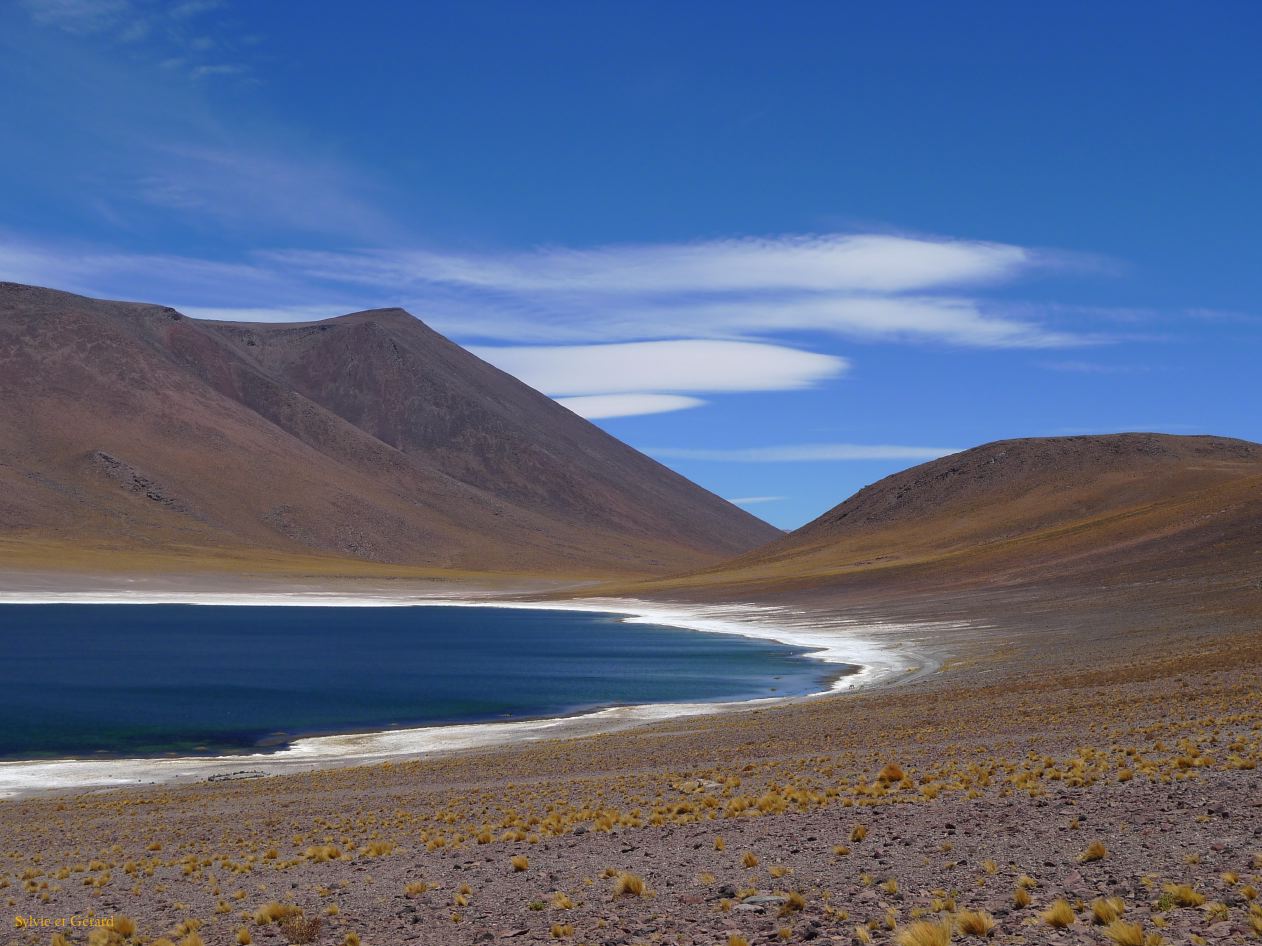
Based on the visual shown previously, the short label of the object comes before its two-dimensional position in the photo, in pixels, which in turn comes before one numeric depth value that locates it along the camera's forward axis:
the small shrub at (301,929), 10.02
